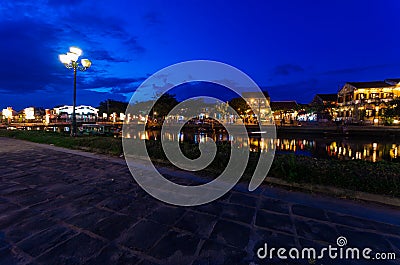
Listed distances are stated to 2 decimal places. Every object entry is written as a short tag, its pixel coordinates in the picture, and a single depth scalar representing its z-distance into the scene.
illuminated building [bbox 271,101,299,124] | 45.14
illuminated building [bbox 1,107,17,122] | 37.28
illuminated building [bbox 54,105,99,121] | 47.41
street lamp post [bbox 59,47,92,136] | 10.04
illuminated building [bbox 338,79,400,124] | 32.75
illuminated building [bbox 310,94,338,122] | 39.81
